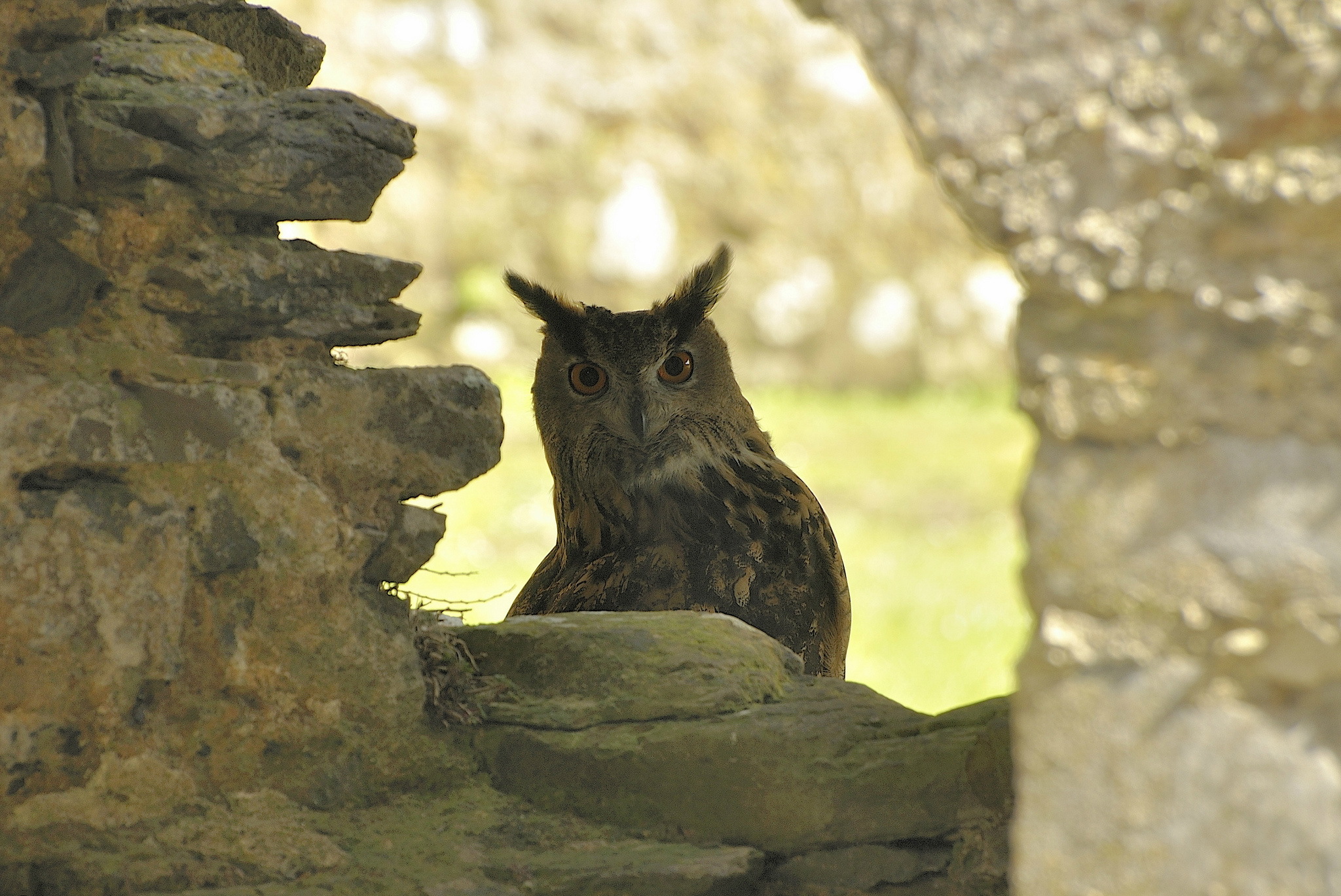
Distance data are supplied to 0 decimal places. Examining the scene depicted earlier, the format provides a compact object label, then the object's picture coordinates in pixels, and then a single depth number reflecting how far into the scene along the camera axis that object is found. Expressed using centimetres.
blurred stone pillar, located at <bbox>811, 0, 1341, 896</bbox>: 942
